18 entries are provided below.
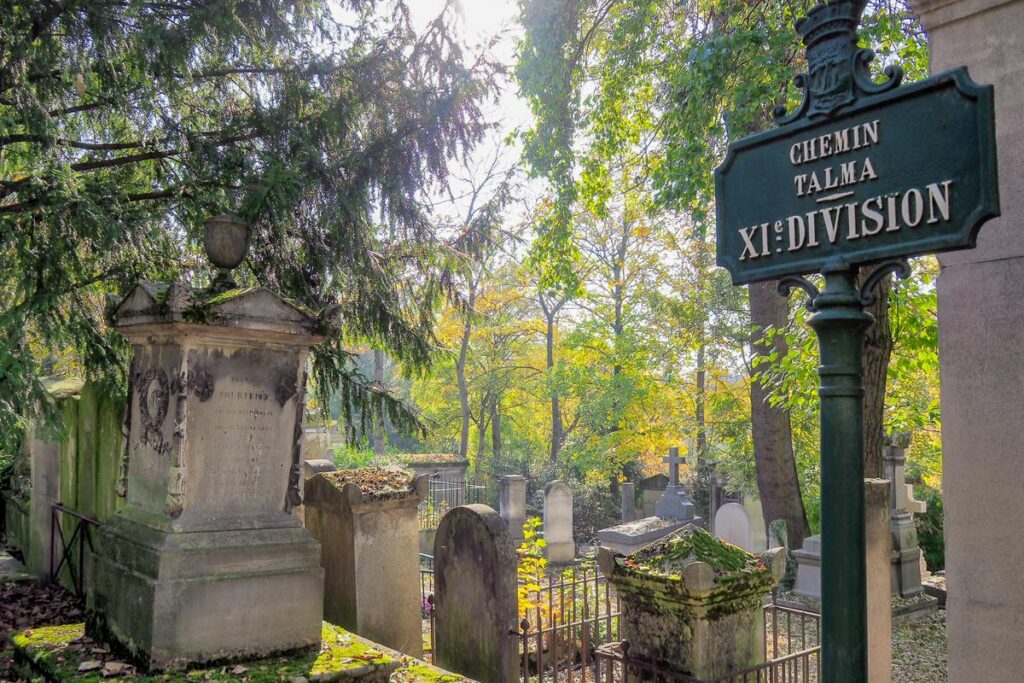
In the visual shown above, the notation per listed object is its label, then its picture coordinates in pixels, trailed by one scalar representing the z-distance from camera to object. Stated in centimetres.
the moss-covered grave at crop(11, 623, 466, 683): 430
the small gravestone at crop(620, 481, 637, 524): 2062
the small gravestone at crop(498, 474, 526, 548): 1722
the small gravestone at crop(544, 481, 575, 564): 1549
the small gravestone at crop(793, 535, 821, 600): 1038
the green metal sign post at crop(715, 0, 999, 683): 185
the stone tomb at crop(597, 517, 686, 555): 1183
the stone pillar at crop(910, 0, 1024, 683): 258
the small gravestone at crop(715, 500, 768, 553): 1366
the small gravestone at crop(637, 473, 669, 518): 2131
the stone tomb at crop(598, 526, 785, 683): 400
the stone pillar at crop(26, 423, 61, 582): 779
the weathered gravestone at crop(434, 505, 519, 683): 571
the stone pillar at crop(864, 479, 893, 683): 507
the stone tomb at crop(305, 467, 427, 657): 596
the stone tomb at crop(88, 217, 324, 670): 444
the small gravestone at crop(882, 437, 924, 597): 1081
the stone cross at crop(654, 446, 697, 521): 1683
